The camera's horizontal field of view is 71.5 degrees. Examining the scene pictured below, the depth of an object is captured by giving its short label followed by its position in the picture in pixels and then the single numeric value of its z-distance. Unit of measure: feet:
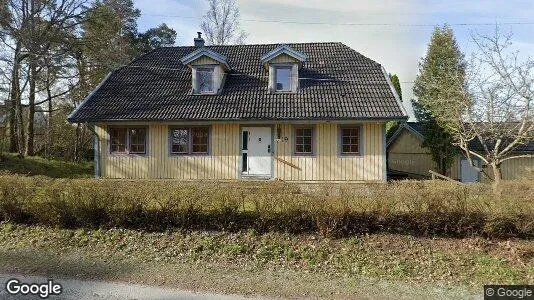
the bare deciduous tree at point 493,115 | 49.70
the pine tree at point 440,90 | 57.88
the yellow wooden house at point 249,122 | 51.57
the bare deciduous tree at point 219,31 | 119.83
